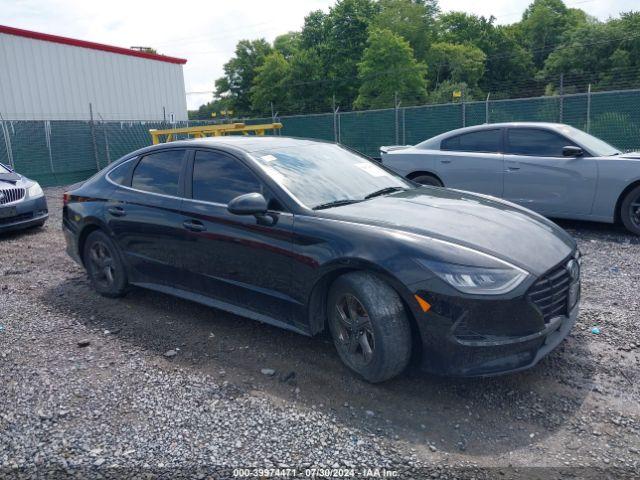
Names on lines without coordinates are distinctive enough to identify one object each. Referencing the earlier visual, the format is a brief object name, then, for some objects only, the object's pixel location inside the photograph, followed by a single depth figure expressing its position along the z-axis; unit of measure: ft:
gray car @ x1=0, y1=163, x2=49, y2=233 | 26.68
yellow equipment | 42.54
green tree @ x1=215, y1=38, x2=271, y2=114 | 231.71
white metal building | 76.38
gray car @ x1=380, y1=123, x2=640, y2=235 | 22.27
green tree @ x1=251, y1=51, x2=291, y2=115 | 183.21
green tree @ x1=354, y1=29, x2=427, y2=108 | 142.20
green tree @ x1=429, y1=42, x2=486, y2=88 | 176.24
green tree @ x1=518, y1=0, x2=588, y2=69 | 215.31
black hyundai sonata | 9.80
